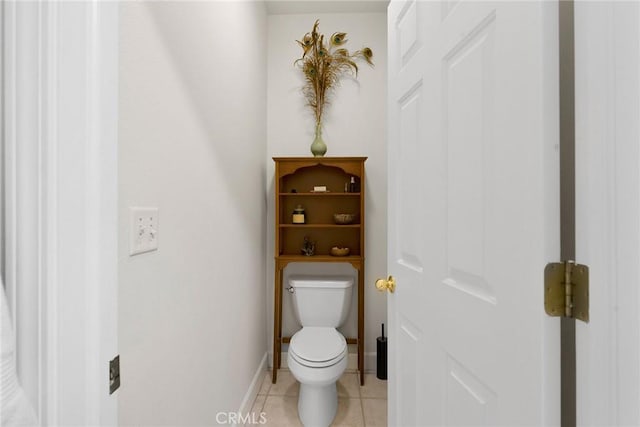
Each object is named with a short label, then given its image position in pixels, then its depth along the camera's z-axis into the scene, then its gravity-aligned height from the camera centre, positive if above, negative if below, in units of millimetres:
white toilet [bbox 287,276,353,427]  1684 -759
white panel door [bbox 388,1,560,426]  527 +6
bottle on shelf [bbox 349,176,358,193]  2303 +206
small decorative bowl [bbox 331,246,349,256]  2256 -267
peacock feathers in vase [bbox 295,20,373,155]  2371 +1131
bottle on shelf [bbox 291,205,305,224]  2289 -24
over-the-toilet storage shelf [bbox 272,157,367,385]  2395 +35
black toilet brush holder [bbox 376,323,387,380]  2219 -1025
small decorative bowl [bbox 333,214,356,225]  2270 -36
